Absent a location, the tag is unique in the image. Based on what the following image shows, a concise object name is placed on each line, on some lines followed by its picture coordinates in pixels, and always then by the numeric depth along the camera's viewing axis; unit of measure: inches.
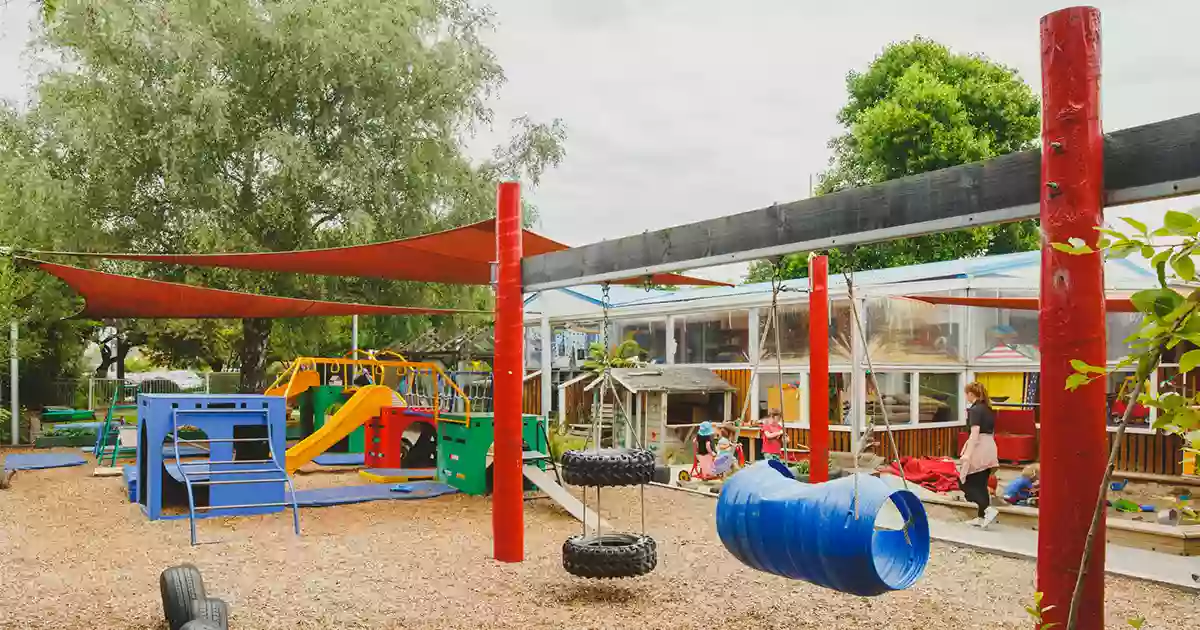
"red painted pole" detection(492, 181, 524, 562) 233.5
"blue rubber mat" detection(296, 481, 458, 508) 340.5
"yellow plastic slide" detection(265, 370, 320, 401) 515.8
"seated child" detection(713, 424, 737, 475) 418.3
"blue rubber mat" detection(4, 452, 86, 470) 440.8
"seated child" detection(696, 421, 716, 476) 425.1
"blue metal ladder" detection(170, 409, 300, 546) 290.2
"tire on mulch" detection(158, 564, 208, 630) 169.6
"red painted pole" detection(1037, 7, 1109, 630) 100.0
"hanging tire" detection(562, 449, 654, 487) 202.1
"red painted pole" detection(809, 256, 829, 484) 314.8
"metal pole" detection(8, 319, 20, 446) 514.9
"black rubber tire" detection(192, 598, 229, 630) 168.6
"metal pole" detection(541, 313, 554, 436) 570.4
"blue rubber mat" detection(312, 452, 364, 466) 477.1
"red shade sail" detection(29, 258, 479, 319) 338.3
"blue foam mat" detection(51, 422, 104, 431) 606.1
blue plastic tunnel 122.6
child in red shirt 408.2
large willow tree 498.9
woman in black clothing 291.9
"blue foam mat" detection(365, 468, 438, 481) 412.7
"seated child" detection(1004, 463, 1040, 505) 328.8
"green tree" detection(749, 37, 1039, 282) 749.9
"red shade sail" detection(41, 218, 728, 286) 279.9
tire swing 191.3
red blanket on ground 374.3
